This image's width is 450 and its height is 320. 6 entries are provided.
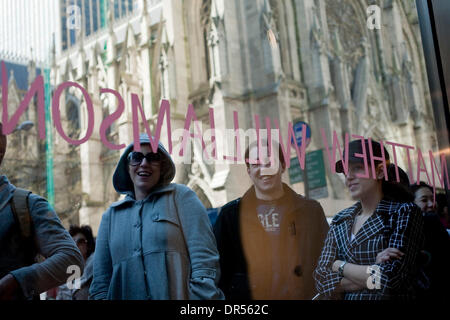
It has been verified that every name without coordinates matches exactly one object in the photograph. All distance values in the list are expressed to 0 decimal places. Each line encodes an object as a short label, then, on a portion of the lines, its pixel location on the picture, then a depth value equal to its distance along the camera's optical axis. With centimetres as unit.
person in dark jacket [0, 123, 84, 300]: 215
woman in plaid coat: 255
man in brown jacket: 264
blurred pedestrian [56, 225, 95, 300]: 262
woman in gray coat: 239
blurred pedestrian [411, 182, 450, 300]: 269
